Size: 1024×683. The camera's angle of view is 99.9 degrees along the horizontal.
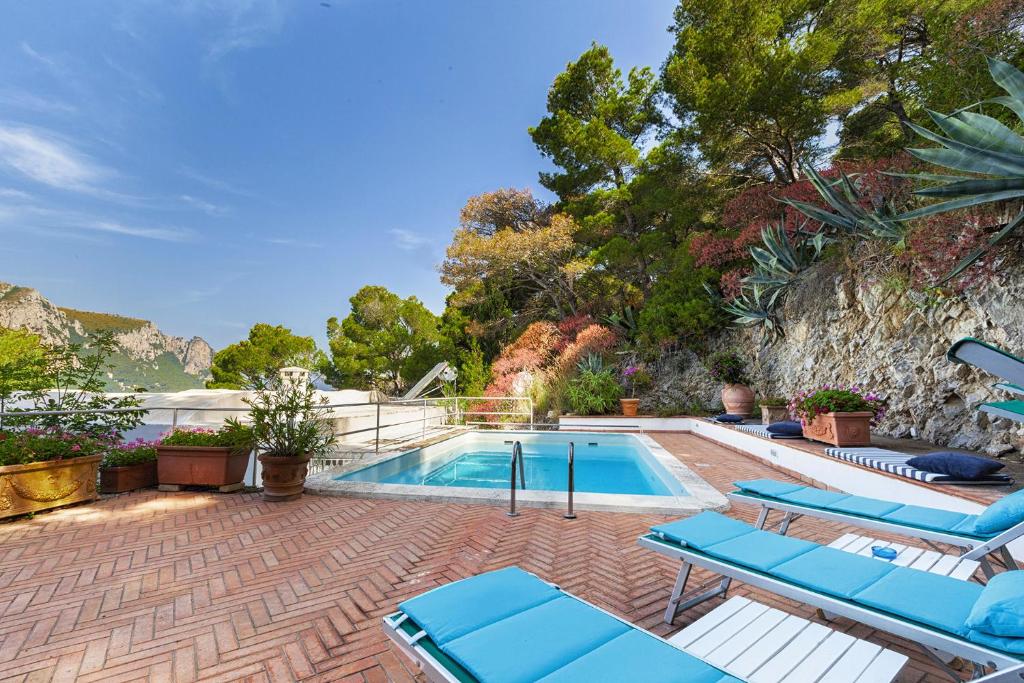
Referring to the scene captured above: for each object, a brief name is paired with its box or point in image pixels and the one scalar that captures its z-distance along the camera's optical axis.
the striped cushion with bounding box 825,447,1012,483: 3.32
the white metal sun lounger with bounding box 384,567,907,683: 1.15
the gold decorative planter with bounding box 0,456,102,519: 3.53
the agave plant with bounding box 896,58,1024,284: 3.36
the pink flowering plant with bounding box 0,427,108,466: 3.64
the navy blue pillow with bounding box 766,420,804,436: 5.99
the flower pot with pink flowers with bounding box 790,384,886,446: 4.92
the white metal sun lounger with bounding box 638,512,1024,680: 1.30
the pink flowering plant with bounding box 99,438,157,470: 4.47
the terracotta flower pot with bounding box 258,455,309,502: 4.24
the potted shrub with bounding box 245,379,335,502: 4.26
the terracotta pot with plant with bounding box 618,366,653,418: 10.18
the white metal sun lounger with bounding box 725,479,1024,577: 1.96
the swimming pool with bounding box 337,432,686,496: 5.72
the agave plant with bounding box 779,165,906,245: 5.76
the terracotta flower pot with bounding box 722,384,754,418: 8.66
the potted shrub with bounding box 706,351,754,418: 8.68
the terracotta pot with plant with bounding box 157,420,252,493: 4.45
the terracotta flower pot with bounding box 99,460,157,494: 4.41
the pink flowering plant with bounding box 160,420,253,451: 4.51
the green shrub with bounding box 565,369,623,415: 10.63
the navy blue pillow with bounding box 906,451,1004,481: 3.20
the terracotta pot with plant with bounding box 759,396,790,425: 7.73
